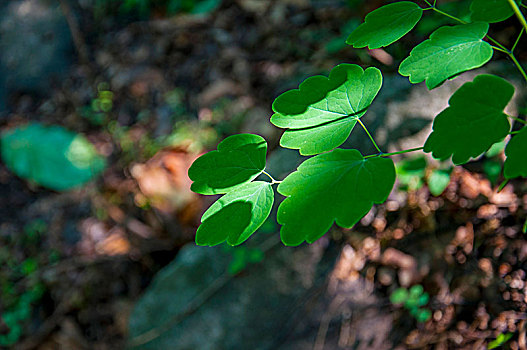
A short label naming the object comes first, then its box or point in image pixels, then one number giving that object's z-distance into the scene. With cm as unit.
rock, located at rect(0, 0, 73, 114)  106
